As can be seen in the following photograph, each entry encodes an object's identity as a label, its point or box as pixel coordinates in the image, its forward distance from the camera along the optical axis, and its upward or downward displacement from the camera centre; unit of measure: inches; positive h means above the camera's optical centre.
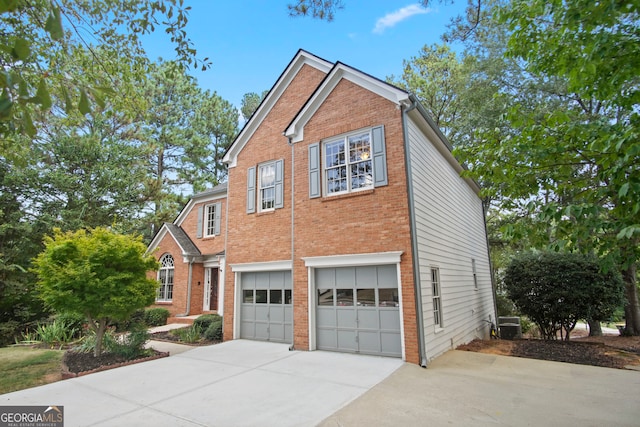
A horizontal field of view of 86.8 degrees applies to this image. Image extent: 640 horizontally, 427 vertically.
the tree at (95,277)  329.7 +6.1
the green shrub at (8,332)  522.6 -71.9
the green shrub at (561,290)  463.5 -23.8
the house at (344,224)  329.1 +59.4
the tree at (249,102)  1352.1 +705.4
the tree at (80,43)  65.8 +140.0
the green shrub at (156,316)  617.9 -62.5
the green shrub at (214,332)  461.4 -69.5
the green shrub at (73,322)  499.5 -56.6
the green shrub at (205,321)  493.0 -58.0
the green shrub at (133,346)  353.4 -65.9
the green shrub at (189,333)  456.6 -71.5
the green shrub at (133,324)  382.5 -63.9
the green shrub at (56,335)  460.8 -70.4
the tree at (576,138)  150.0 +73.8
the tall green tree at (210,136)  1088.8 +496.6
